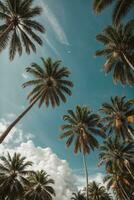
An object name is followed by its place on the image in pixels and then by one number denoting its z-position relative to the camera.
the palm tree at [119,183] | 38.91
